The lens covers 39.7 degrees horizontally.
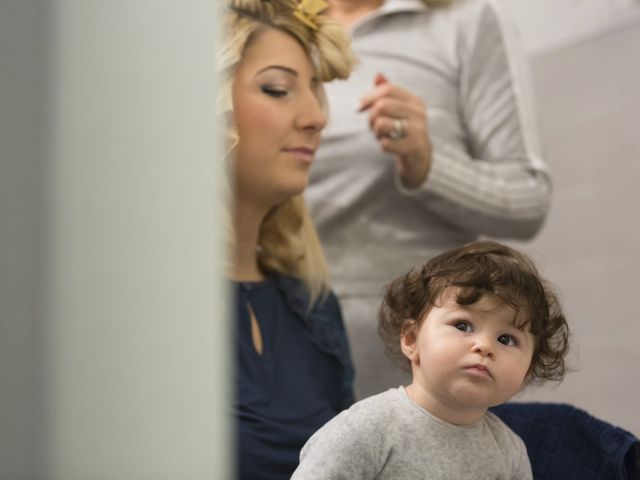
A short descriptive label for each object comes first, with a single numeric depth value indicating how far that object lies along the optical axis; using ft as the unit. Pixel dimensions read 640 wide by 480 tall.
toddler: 2.69
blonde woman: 3.58
